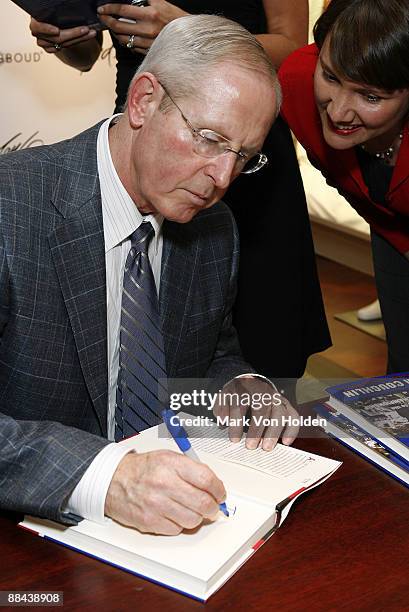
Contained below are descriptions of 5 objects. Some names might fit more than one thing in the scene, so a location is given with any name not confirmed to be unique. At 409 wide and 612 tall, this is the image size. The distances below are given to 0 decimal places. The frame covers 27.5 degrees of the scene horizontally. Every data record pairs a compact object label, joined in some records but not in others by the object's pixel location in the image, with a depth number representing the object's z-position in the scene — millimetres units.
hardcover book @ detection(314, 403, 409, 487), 1295
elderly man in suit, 1415
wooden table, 975
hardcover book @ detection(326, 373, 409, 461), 1337
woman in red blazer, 1639
